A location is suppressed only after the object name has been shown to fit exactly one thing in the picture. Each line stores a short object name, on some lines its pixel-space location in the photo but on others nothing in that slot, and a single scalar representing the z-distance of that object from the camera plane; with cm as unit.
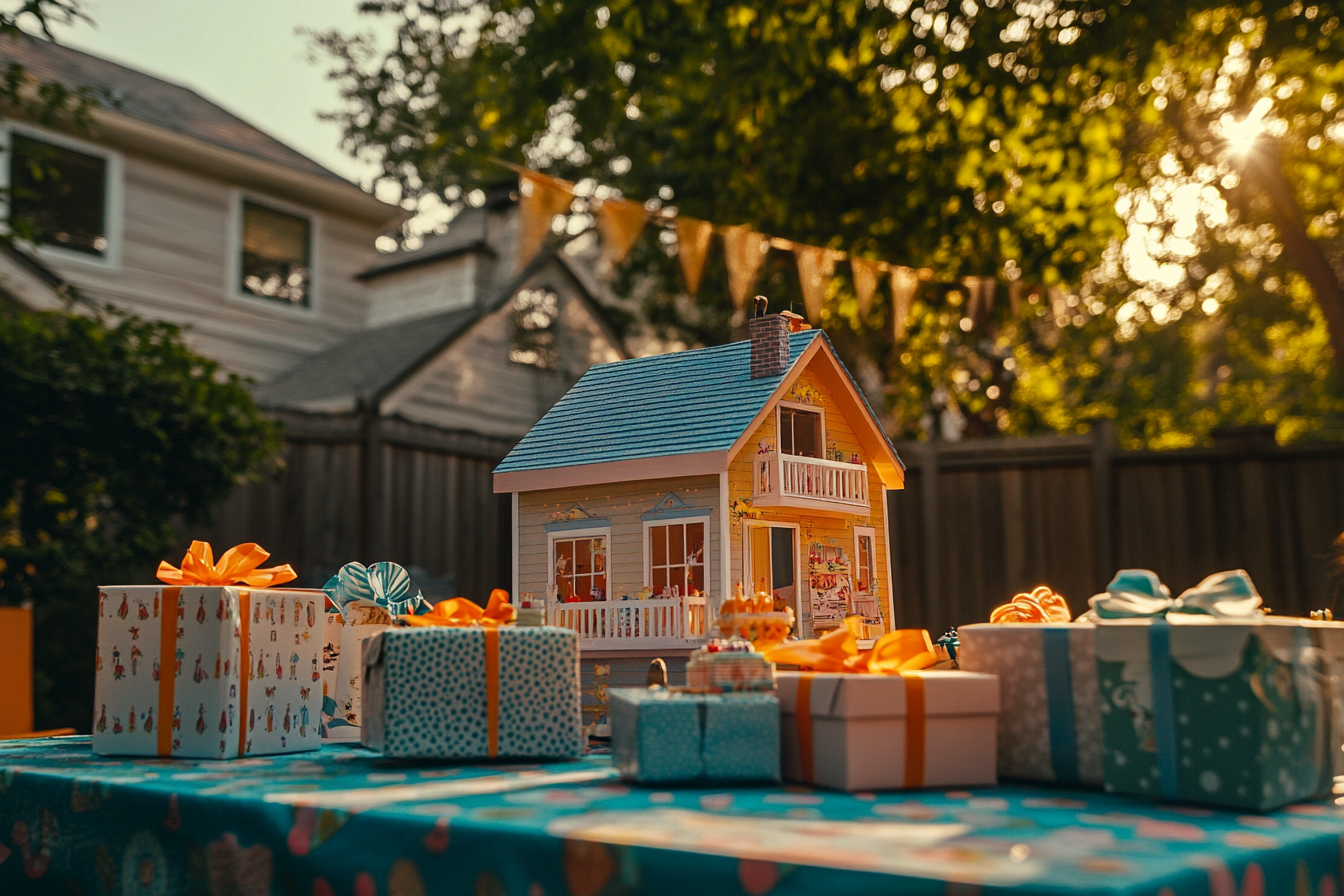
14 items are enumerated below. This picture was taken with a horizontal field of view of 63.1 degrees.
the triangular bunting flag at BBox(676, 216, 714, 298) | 563
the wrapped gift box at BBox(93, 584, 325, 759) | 204
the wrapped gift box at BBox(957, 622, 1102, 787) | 162
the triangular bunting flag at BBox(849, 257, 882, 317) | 547
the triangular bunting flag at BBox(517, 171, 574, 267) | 577
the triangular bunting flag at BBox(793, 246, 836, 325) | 516
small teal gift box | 159
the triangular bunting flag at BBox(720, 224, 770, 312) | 532
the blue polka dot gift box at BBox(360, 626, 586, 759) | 189
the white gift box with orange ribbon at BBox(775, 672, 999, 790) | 158
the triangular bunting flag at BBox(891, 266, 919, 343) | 568
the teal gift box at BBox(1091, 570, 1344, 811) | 142
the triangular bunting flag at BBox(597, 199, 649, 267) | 581
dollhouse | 245
